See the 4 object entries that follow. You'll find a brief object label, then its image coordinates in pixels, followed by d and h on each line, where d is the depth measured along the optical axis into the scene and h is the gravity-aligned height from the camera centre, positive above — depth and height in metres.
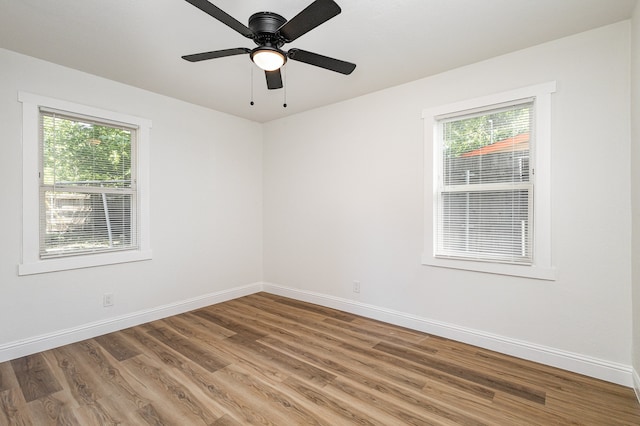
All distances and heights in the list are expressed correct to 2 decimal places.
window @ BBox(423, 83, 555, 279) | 2.57 +0.25
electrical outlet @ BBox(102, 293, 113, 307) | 3.21 -0.92
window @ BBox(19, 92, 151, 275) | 2.79 +0.26
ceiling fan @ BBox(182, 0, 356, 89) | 1.61 +1.06
